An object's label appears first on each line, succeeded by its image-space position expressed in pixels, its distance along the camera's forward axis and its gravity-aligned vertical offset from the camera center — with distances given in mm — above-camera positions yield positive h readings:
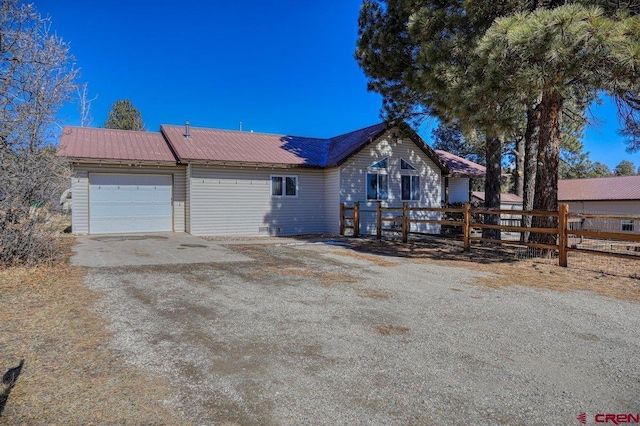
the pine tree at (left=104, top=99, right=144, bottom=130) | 31109 +7363
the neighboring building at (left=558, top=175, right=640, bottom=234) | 29609 +1066
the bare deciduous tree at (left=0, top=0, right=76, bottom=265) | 6762 +1095
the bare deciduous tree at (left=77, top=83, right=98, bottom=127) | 23130 +5707
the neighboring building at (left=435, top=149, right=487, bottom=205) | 20359 +1420
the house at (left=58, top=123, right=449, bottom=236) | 14039 +1173
